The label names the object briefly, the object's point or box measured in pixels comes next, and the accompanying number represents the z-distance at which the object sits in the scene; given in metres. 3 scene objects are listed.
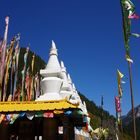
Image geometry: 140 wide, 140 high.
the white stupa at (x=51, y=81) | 9.72
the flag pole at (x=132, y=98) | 10.29
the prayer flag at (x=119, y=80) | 18.72
